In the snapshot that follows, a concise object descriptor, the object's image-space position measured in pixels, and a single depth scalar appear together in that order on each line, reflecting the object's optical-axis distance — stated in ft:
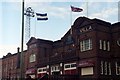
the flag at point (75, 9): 151.66
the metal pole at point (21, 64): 58.96
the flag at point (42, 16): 163.63
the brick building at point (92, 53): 130.52
